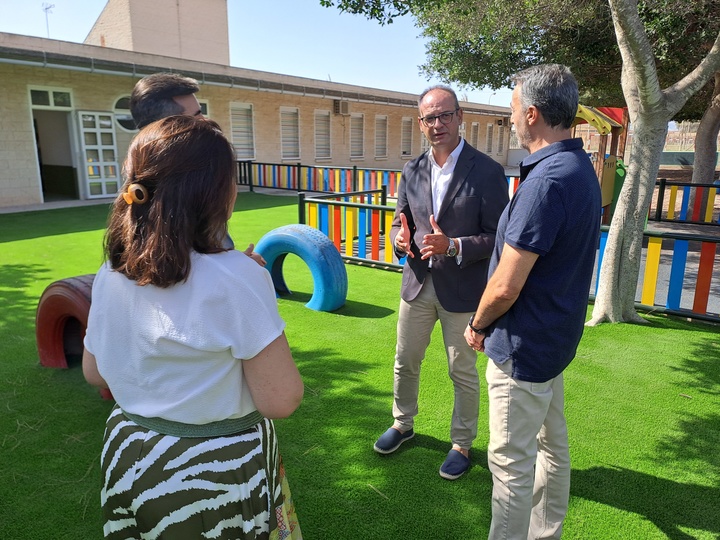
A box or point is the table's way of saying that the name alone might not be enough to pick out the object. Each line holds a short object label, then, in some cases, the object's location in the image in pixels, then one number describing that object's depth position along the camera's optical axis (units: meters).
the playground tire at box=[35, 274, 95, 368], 4.00
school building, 14.17
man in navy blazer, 2.95
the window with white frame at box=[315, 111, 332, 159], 23.66
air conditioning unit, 23.86
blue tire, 5.99
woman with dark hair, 1.36
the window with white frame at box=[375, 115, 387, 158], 27.16
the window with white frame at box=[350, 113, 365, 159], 25.52
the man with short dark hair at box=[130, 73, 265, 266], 2.62
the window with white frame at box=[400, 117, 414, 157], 28.81
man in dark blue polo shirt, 1.95
